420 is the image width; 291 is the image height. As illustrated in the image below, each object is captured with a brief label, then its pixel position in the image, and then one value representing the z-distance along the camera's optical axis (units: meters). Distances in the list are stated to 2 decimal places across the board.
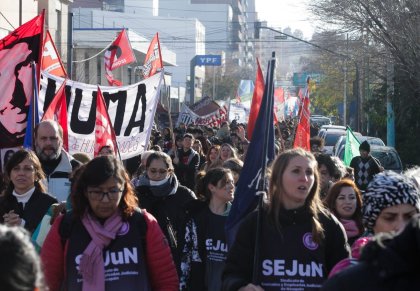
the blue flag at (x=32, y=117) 8.20
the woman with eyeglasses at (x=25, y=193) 6.22
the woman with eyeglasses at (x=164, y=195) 7.57
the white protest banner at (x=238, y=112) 42.03
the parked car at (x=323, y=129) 31.39
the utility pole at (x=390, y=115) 25.79
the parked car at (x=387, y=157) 20.28
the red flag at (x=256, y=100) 10.86
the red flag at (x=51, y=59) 13.48
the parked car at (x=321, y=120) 58.62
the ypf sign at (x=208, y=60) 80.31
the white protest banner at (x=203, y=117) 32.78
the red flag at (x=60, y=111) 9.85
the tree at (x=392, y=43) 21.72
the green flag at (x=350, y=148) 15.51
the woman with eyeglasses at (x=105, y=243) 4.92
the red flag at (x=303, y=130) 12.73
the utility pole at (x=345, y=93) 46.69
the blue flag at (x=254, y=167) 5.59
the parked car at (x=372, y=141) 22.62
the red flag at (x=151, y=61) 20.06
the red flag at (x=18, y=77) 8.74
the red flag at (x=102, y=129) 9.85
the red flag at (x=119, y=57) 23.83
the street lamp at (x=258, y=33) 40.94
